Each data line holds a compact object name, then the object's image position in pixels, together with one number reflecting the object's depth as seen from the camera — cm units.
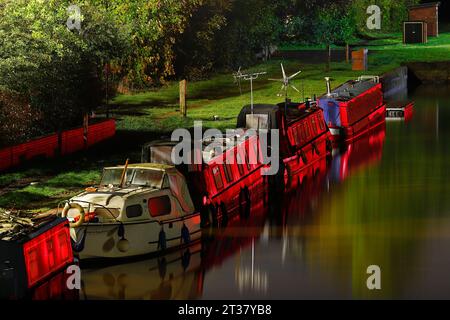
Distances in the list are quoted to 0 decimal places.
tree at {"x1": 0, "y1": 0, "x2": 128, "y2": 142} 6309
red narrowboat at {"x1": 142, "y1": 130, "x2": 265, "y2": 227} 5147
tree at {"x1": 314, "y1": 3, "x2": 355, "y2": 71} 11600
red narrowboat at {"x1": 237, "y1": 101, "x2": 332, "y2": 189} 6531
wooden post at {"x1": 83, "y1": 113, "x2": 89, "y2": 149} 7181
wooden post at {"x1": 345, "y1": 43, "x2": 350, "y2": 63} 12671
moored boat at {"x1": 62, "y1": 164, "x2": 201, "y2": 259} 4522
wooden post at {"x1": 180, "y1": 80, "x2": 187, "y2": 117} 8831
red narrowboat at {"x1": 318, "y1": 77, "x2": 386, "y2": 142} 8275
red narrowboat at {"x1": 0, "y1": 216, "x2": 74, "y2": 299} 4028
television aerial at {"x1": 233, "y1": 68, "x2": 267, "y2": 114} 10869
